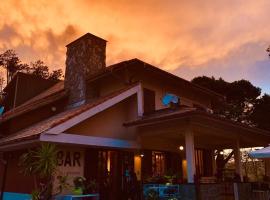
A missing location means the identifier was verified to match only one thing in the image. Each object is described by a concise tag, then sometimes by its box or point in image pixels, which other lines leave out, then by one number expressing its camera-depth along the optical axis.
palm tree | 7.05
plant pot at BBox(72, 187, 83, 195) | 7.73
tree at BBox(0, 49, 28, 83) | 22.27
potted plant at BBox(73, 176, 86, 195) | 7.87
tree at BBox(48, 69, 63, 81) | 23.18
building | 8.02
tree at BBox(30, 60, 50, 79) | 23.06
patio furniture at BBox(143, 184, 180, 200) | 7.80
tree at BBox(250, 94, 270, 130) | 18.38
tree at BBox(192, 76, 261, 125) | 20.11
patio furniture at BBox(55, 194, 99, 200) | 7.52
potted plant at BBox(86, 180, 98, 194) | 8.25
